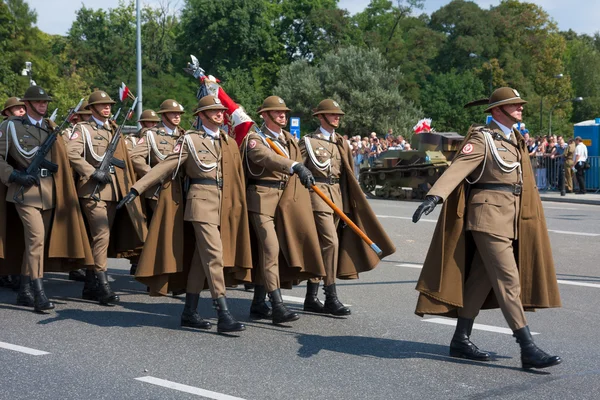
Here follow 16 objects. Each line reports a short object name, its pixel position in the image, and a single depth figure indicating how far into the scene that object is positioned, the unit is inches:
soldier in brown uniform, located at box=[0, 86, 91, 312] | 365.1
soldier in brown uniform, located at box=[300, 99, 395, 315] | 351.6
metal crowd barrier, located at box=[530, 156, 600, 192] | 1111.6
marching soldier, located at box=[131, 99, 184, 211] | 423.2
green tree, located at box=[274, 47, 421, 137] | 2315.5
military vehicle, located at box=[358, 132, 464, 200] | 1075.3
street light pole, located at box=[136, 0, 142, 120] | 1334.5
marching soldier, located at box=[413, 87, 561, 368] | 273.6
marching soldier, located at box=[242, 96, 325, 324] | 335.0
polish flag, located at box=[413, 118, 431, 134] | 1167.4
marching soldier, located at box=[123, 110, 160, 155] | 479.5
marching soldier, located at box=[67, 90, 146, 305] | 385.4
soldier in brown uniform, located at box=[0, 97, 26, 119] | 446.0
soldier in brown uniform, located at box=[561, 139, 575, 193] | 1071.0
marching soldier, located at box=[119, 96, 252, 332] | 323.0
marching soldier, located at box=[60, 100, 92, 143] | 428.4
